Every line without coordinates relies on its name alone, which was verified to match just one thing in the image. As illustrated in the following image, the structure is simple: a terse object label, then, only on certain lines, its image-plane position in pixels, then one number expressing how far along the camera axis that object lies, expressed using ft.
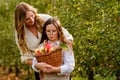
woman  17.22
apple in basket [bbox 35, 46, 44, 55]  16.17
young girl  16.35
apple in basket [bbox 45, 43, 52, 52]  16.08
